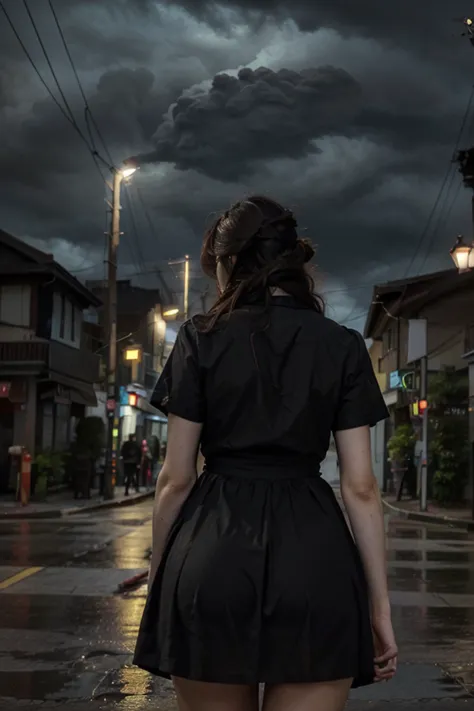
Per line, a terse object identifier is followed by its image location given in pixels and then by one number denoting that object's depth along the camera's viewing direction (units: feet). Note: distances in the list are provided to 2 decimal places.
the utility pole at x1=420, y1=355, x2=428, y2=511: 84.84
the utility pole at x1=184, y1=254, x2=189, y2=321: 161.89
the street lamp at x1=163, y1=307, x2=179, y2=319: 119.65
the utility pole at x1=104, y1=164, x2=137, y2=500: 94.99
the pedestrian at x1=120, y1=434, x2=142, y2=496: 105.19
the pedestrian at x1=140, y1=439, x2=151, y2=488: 122.31
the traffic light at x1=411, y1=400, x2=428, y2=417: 86.28
